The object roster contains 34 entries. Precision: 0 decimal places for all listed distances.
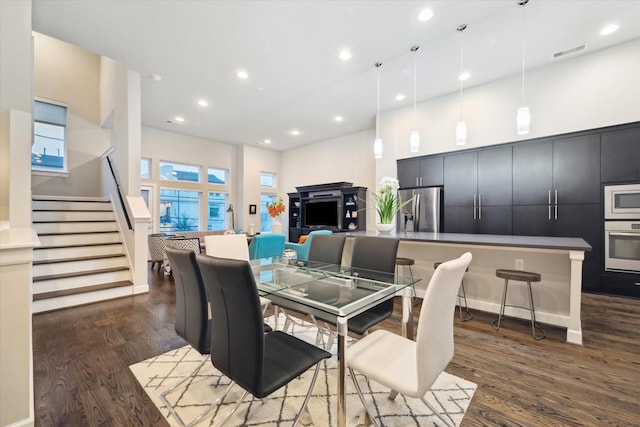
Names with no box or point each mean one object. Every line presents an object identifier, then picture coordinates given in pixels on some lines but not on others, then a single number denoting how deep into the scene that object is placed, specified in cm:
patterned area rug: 158
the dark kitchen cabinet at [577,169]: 380
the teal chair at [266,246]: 398
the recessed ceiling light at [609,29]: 330
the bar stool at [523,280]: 262
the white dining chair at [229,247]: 250
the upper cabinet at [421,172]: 515
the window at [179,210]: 719
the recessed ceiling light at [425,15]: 296
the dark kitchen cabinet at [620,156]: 354
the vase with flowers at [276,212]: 612
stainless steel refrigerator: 511
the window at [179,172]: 718
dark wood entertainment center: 709
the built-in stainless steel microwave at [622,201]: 353
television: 740
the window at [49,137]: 593
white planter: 363
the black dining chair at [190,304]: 149
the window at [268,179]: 903
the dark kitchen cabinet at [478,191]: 447
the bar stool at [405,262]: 342
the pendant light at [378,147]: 395
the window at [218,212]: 810
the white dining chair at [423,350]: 115
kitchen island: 247
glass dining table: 137
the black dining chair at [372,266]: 200
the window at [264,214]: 883
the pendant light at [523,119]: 283
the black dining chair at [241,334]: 112
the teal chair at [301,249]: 456
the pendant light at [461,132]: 331
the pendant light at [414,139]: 365
